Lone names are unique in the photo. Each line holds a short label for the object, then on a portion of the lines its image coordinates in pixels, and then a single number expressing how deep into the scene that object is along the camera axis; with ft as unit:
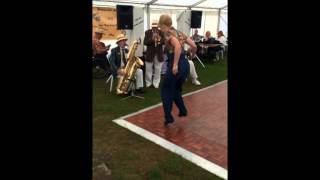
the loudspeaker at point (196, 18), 43.65
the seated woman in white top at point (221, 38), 53.17
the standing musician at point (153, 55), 29.91
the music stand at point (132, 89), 26.74
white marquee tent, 35.83
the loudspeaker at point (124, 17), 32.89
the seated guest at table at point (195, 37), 48.84
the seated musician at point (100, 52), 33.83
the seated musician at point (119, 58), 26.66
